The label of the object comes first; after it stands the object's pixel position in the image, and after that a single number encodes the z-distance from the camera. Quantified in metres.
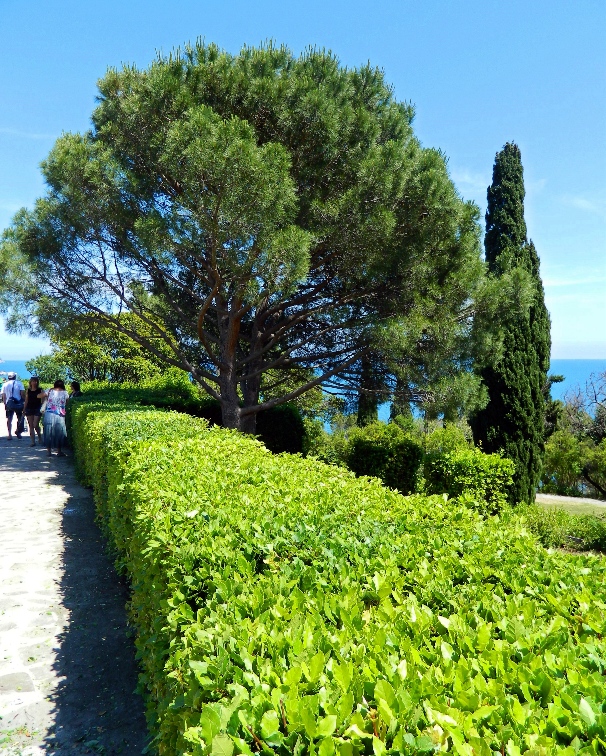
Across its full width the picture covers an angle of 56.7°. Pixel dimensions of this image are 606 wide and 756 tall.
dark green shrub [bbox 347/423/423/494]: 11.18
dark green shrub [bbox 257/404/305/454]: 13.69
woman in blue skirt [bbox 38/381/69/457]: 11.03
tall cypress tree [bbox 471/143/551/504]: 11.91
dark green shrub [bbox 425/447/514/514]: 9.69
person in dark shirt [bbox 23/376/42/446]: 12.55
